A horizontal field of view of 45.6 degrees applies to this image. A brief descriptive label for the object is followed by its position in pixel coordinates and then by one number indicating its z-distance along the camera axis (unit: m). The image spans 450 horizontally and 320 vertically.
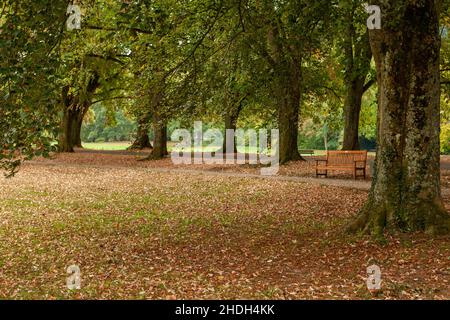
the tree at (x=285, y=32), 12.35
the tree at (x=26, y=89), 7.12
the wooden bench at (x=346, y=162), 19.20
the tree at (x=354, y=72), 19.83
